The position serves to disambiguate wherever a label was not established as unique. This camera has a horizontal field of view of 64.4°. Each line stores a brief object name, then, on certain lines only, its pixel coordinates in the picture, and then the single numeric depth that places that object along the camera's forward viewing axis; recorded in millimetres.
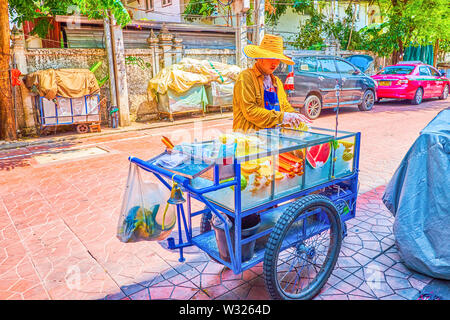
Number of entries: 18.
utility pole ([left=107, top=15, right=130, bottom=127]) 11641
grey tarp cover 3082
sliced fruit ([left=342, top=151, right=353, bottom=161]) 3420
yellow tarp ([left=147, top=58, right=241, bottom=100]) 12102
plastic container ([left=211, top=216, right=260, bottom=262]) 2678
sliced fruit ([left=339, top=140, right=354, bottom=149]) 3383
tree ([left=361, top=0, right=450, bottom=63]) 17641
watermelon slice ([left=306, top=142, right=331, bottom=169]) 3010
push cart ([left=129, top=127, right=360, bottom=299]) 2555
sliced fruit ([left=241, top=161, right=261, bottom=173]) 2660
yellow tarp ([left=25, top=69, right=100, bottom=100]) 9836
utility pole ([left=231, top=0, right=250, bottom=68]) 15555
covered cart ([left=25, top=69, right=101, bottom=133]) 9898
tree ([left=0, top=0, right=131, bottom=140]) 9039
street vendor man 3363
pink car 14727
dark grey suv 11250
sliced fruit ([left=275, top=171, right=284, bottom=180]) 2836
